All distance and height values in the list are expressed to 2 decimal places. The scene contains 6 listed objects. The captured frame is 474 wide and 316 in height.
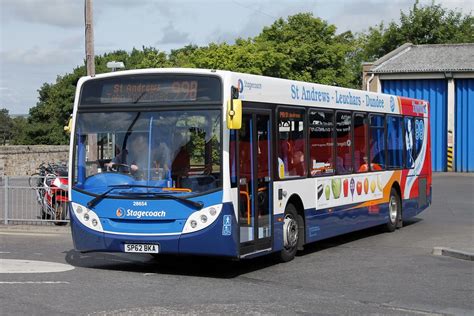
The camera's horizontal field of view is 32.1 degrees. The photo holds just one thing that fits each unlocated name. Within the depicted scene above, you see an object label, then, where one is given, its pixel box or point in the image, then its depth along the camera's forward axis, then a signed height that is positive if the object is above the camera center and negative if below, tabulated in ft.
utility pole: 63.52 +9.67
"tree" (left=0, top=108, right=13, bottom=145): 307.31 +12.31
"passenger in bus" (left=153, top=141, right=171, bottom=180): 36.99 -0.27
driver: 37.76 -0.37
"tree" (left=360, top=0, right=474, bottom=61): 208.85 +32.75
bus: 36.19 -0.39
